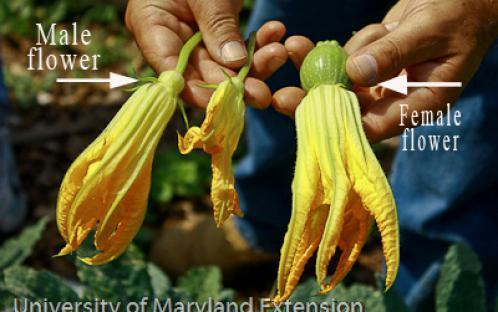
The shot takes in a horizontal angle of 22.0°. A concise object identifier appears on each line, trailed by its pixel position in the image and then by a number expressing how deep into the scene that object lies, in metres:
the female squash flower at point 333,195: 0.69
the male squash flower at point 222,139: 0.73
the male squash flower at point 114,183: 0.72
